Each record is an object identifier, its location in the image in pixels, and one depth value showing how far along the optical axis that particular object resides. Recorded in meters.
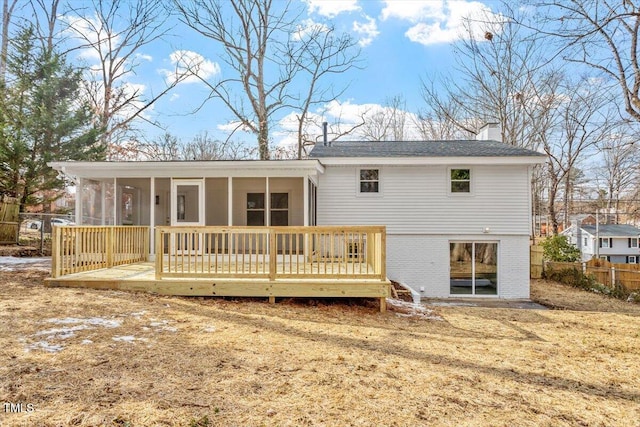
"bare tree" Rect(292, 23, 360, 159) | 22.02
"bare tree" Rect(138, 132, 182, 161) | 23.86
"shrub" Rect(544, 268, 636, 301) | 11.65
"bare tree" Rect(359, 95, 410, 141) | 25.16
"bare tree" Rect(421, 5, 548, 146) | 20.77
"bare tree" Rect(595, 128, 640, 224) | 28.23
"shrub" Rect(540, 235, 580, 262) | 16.11
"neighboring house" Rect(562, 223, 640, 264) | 25.23
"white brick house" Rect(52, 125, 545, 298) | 10.89
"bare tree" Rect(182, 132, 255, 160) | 26.36
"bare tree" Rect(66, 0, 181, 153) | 20.14
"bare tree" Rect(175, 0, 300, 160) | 20.64
